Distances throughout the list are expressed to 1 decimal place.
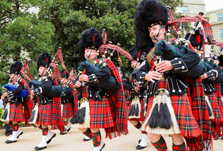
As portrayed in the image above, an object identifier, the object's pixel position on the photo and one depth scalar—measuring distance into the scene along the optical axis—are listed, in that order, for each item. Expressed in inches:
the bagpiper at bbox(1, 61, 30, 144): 230.4
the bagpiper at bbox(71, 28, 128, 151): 137.9
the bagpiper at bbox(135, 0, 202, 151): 89.6
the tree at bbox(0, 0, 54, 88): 324.5
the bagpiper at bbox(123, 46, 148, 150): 181.3
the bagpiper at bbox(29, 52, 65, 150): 193.9
